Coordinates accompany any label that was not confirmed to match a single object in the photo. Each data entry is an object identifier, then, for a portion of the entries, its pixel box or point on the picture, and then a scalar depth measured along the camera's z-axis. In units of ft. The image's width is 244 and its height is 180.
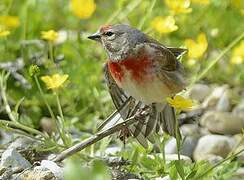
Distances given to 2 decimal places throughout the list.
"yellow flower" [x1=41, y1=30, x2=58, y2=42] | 26.63
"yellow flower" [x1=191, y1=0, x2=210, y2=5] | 27.40
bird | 20.83
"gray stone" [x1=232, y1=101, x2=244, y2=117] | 30.32
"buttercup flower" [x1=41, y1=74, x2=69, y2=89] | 22.43
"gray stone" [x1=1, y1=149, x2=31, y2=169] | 19.94
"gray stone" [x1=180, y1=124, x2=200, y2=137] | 28.48
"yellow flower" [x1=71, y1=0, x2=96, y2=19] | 27.30
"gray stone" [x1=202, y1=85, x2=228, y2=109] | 31.45
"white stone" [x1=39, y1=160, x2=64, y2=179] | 18.92
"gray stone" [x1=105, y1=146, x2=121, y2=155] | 24.11
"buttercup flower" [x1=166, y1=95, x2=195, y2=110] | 18.98
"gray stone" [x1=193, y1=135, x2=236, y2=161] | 26.61
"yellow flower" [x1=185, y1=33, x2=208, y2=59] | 25.29
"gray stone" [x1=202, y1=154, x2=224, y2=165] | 24.71
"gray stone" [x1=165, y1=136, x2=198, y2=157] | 26.19
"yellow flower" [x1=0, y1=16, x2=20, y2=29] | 29.71
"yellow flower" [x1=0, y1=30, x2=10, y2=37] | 25.27
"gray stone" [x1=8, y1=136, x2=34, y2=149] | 22.72
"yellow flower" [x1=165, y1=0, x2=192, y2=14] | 26.28
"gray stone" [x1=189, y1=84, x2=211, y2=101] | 31.78
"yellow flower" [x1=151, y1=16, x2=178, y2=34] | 26.07
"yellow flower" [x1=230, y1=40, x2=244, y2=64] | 28.57
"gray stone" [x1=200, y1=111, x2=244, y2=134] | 28.66
